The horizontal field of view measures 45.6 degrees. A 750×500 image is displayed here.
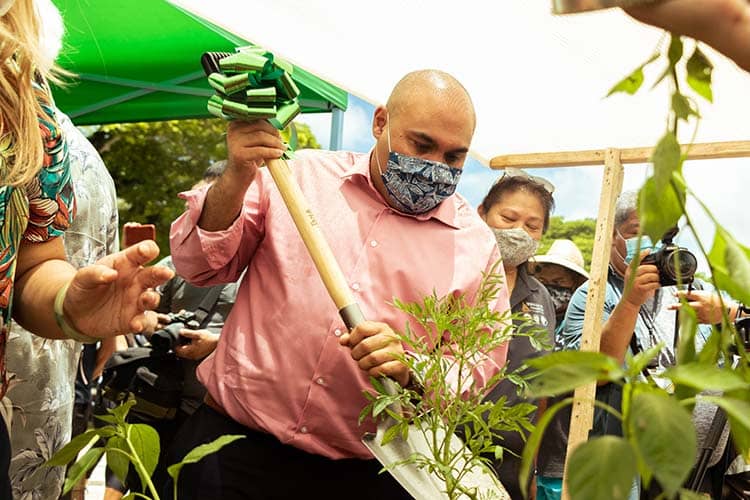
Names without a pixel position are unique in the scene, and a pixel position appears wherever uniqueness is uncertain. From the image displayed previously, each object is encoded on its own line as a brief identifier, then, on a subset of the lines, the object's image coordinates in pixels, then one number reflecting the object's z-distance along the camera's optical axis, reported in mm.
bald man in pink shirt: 1768
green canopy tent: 4520
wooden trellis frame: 3102
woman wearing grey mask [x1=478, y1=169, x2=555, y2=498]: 3309
